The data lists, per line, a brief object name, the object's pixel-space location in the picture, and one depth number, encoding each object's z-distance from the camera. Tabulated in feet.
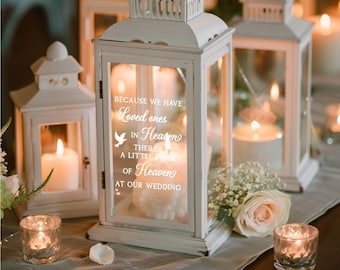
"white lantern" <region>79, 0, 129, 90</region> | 6.05
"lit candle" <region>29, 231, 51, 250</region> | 4.60
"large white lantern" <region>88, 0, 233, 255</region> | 4.57
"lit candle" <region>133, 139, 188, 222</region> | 4.68
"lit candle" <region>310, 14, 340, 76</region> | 7.18
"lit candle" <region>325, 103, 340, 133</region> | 6.06
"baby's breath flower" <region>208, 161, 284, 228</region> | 4.87
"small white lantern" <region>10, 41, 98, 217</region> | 4.97
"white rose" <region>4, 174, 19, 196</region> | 4.43
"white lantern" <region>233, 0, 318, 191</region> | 5.33
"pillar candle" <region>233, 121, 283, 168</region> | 5.42
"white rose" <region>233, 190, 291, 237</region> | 4.85
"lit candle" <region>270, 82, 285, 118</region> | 5.43
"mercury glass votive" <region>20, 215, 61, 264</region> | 4.58
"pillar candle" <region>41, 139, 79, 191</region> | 5.04
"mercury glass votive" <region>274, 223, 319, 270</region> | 4.49
